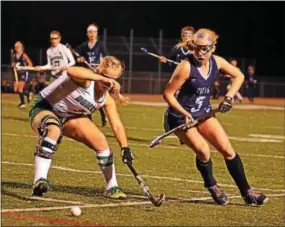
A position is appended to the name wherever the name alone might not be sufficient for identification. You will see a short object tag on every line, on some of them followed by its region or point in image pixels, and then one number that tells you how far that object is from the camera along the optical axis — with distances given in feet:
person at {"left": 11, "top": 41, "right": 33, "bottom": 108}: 90.56
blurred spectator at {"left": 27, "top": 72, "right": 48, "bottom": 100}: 135.64
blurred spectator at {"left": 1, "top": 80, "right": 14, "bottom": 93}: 142.10
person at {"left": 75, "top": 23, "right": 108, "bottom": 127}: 66.18
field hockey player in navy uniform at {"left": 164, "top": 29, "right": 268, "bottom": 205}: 34.01
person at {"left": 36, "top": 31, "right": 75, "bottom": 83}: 67.21
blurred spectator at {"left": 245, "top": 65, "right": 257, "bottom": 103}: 142.72
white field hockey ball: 29.48
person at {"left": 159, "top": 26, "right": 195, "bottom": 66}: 54.49
